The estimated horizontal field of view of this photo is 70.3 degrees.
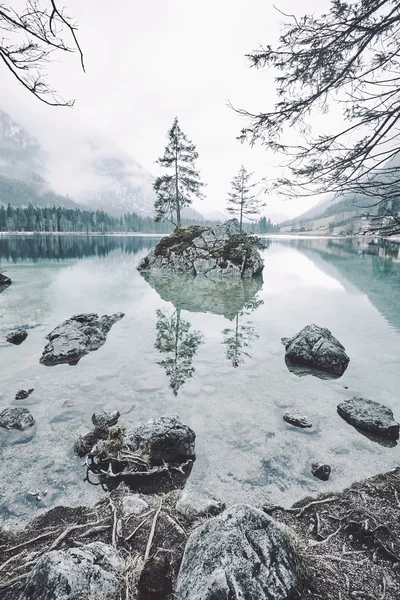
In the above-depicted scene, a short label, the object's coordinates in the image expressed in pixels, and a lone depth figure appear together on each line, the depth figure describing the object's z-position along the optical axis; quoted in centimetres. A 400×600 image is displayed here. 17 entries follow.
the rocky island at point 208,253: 2930
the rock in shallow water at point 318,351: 930
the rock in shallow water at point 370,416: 611
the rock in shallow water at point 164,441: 532
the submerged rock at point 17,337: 1114
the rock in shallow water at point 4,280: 2267
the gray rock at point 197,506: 398
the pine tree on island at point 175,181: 3653
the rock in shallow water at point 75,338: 968
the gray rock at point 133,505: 405
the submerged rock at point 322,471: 496
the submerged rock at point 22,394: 729
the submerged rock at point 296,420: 639
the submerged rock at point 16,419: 612
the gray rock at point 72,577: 244
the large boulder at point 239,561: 245
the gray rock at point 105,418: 618
